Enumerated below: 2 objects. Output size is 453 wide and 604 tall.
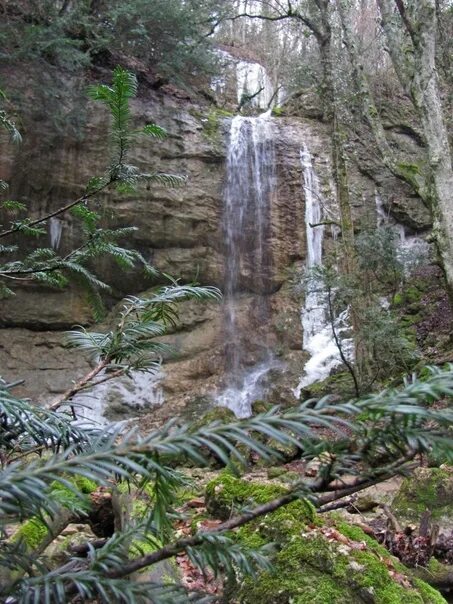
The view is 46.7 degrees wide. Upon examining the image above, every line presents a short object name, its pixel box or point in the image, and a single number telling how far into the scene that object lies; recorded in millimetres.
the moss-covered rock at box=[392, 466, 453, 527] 3910
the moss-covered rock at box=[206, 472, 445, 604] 2006
